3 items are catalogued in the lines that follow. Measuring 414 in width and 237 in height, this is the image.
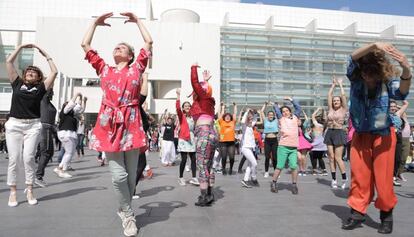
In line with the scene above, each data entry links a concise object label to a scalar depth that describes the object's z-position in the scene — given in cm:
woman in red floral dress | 297
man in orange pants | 329
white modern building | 3597
